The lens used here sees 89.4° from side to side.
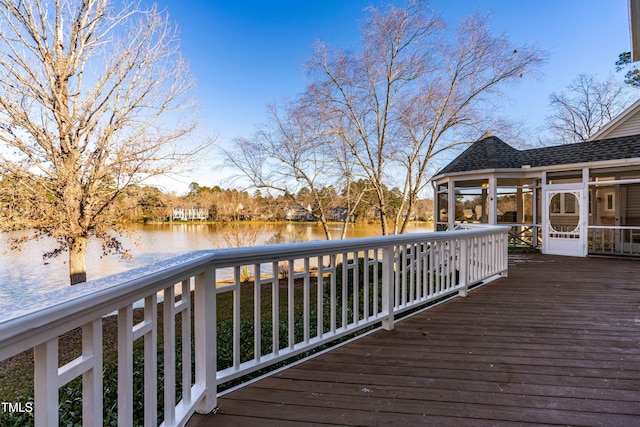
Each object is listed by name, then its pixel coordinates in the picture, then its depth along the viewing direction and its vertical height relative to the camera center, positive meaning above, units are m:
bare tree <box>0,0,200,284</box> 6.49 +2.33
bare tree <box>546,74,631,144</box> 18.83 +6.30
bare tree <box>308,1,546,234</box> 12.62 +5.28
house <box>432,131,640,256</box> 8.45 +0.54
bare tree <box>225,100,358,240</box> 13.85 +2.43
